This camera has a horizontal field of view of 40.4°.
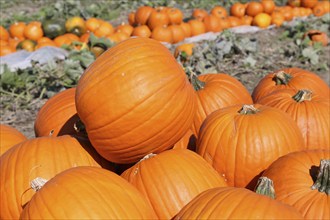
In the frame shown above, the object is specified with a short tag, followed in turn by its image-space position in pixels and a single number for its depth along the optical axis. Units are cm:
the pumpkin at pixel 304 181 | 208
